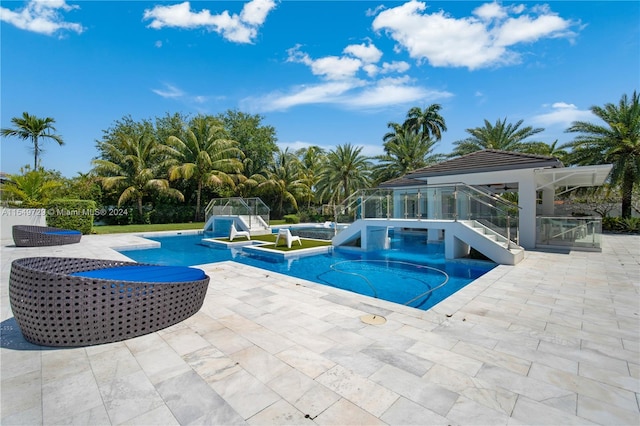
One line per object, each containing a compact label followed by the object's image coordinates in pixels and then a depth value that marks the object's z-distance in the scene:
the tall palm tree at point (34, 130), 24.00
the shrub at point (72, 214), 16.70
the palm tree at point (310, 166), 31.41
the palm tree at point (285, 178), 29.69
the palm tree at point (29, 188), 16.44
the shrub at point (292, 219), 29.16
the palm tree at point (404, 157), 24.61
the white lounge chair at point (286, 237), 13.83
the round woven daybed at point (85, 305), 3.51
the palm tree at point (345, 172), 27.00
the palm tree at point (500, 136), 22.31
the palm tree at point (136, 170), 25.12
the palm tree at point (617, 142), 17.34
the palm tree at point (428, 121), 35.19
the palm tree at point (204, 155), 26.53
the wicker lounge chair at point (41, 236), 12.88
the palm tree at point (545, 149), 22.08
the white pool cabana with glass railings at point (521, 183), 11.92
